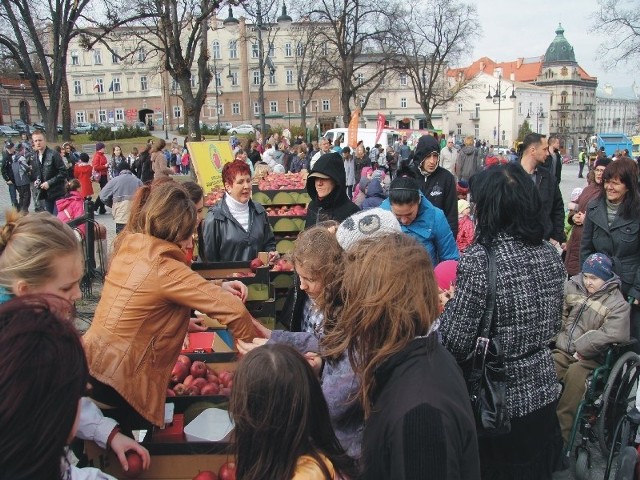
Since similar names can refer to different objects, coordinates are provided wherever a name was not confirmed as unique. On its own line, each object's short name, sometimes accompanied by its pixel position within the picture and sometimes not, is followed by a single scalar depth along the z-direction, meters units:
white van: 32.49
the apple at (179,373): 3.09
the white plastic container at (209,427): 2.58
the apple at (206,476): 2.33
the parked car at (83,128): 56.45
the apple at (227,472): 2.31
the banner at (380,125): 26.55
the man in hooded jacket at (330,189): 4.86
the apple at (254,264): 4.45
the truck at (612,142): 31.91
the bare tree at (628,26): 25.55
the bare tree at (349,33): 40.25
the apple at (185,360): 3.16
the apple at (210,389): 2.91
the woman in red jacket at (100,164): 17.84
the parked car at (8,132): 48.56
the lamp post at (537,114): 99.81
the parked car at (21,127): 50.22
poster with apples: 8.71
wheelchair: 3.78
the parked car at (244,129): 57.30
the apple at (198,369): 3.09
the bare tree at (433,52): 45.31
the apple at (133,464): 2.33
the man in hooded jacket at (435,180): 6.11
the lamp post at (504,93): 92.18
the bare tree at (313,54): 41.91
